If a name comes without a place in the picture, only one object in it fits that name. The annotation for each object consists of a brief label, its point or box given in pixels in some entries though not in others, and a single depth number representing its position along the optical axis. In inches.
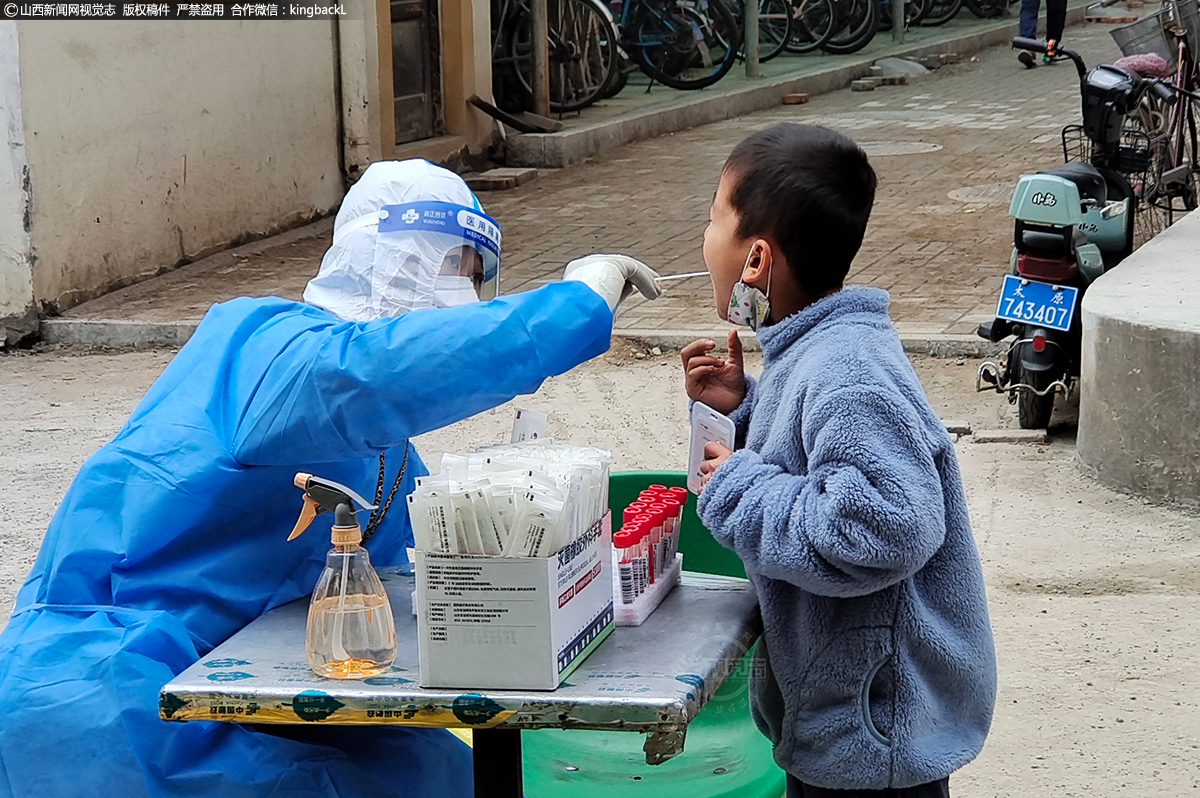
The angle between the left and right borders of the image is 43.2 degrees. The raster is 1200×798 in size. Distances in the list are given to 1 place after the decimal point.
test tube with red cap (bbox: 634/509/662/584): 84.9
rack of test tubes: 83.0
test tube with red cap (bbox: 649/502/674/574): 86.9
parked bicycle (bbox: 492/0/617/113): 481.9
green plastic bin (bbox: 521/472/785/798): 111.5
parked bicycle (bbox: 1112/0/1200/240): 269.9
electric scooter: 207.3
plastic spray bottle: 76.4
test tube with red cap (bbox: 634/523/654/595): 84.0
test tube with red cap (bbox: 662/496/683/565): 89.2
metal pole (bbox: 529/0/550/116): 470.0
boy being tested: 73.9
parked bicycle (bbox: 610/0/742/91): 557.6
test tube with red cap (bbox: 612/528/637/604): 82.5
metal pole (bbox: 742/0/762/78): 563.8
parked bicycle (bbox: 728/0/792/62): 634.2
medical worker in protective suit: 80.6
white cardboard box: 70.4
